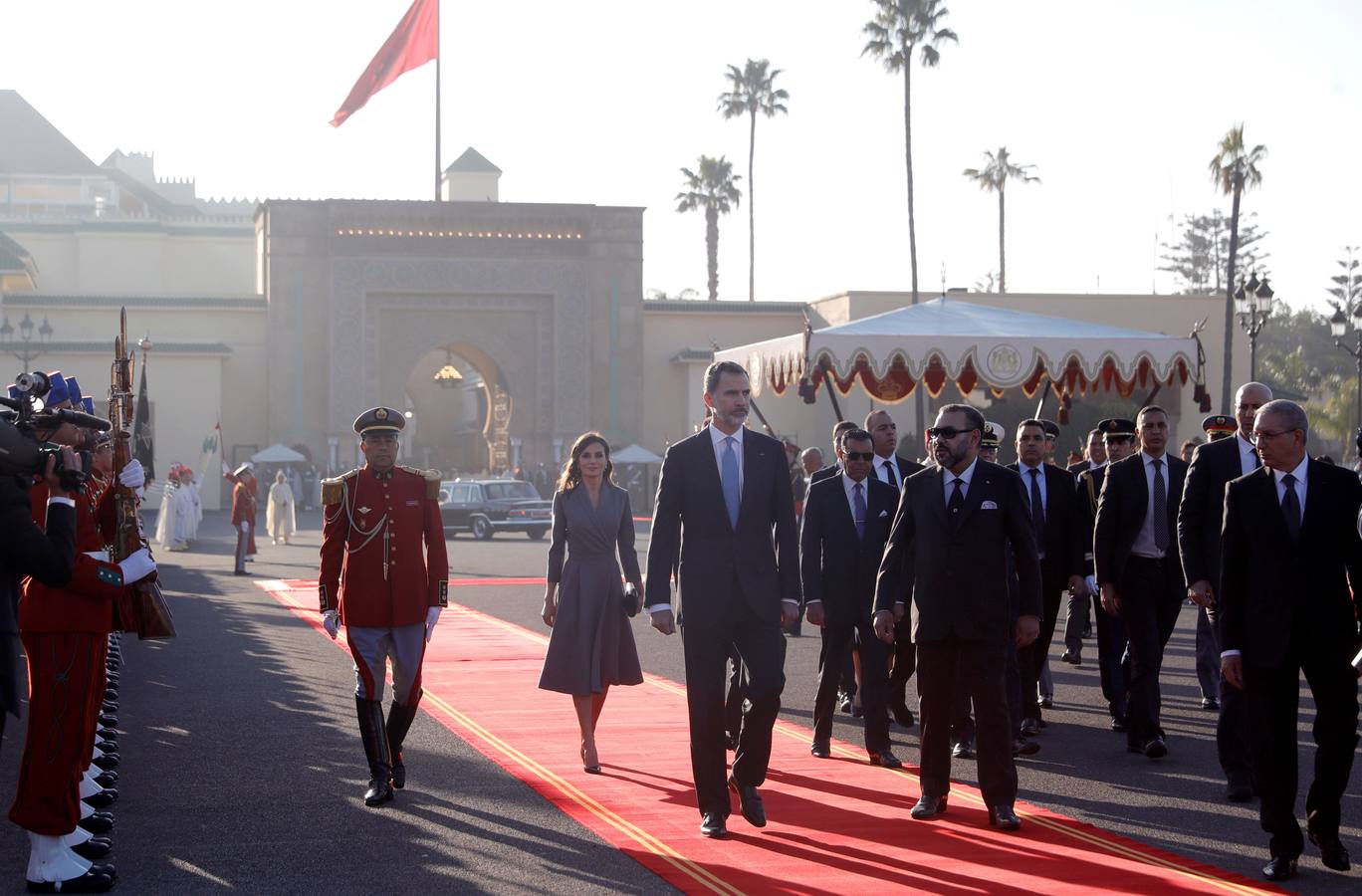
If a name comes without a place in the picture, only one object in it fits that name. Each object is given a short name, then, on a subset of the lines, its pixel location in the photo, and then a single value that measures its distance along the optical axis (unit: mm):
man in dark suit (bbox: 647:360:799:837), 7754
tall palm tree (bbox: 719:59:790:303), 68375
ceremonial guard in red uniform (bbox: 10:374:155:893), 6594
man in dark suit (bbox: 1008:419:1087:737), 11344
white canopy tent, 18062
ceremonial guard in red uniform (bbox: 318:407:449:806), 8422
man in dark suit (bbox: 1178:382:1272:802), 8445
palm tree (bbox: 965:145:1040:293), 69562
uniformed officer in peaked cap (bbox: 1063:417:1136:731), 10938
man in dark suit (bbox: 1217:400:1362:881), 7047
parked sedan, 37844
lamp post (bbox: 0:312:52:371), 46625
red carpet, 6785
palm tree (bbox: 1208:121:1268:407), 43562
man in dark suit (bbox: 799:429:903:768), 10008
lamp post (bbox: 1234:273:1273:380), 29453
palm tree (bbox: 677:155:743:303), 68750
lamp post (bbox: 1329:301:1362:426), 30719
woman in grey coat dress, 9641
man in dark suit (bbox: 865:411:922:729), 10875
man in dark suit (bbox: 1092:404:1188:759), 10203
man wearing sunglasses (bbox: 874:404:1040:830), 7887
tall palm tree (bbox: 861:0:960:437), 50875
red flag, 45438
